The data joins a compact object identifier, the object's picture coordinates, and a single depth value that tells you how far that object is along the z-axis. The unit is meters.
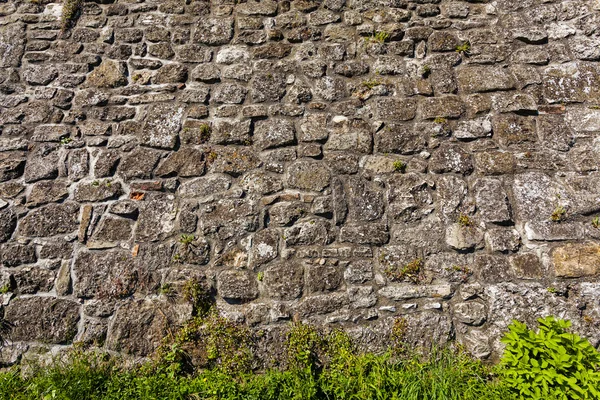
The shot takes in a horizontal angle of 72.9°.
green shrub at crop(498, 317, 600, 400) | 2.65
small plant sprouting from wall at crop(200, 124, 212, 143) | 3.76
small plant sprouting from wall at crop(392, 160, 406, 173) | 3.57
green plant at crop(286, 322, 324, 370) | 3.08
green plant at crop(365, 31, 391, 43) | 4.04
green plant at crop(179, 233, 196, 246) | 3.44
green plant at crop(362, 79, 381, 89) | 3.88
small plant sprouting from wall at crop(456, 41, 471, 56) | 3.97
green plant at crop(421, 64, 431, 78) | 3.92
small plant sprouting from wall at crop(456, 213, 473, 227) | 3.39
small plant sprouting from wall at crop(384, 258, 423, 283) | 3.29
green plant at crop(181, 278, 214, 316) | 3.28
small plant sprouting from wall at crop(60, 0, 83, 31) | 4.31
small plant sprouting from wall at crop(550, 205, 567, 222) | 3.33
